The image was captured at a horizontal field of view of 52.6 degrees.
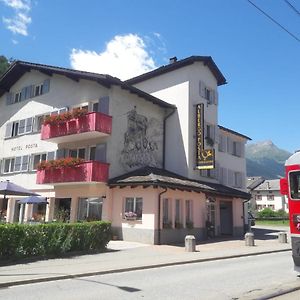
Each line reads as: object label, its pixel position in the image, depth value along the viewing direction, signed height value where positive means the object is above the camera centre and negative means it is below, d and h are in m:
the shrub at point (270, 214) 55.56 +0.22
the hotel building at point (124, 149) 18.62 +4.54
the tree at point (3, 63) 34.40 +16.52
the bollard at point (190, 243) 14.60 -1.40
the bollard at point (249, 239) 17.24 -1.35
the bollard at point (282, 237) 18.90 -1.31
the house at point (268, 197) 74.31 +4.40
